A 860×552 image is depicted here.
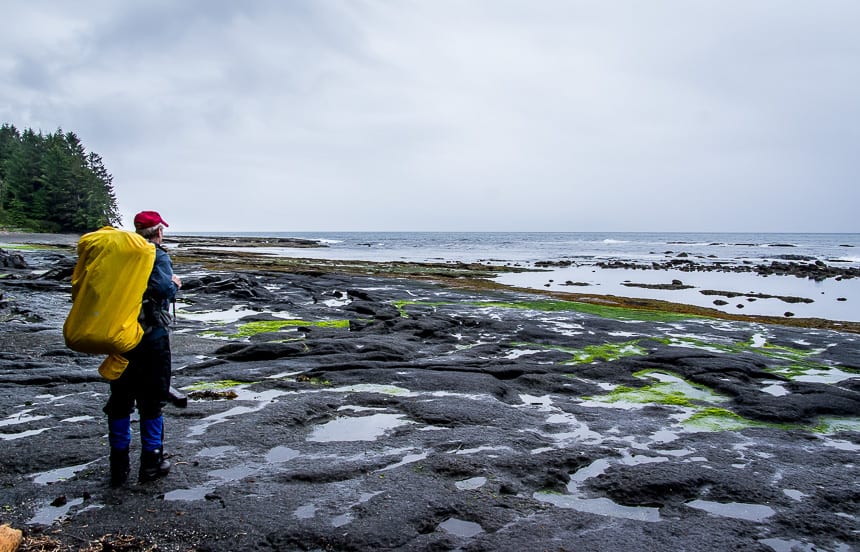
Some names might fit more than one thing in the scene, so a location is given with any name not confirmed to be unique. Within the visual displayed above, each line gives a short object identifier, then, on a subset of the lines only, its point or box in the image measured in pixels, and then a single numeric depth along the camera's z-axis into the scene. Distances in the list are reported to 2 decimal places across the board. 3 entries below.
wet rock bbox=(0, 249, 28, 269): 28.95
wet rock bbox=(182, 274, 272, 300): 22.86
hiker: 5.25
